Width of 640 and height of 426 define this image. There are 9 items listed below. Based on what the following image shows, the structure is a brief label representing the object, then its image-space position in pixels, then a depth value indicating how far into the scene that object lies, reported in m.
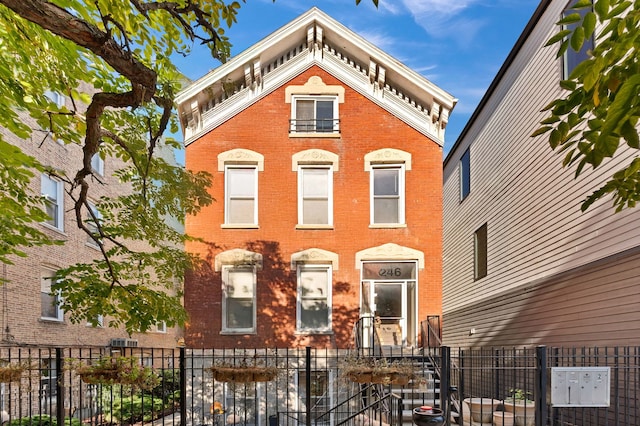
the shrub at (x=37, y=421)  10.05
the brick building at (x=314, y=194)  13.38
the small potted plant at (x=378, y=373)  7.21
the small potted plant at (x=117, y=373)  7.02
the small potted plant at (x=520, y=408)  9.27
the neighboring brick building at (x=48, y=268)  13.73
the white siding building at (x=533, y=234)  8.63
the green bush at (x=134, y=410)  13.13
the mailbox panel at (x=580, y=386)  6.62
